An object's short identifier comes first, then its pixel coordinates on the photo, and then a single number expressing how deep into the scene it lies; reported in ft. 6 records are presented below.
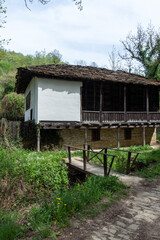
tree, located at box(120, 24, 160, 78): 88.79
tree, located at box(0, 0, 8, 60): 39.73
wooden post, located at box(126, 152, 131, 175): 21.03
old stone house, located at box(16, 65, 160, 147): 39.09
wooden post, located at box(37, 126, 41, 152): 37.73
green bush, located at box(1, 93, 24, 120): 66.64
